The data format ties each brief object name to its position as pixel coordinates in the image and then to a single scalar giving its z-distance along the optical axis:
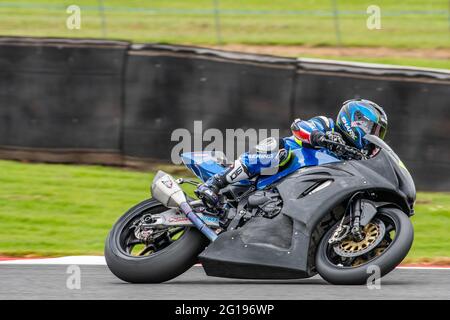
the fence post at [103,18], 21.69
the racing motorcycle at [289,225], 6.73
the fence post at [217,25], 20.58
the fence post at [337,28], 20.21
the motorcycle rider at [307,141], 7.16
